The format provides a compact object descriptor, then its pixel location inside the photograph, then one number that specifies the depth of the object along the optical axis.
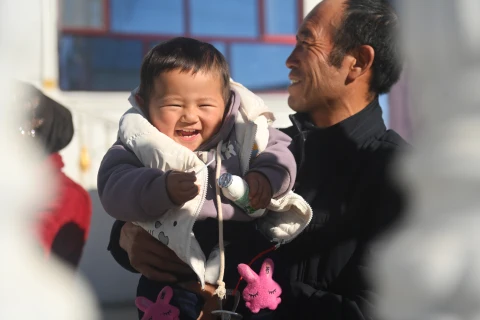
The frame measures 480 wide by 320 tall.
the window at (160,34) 5.01
